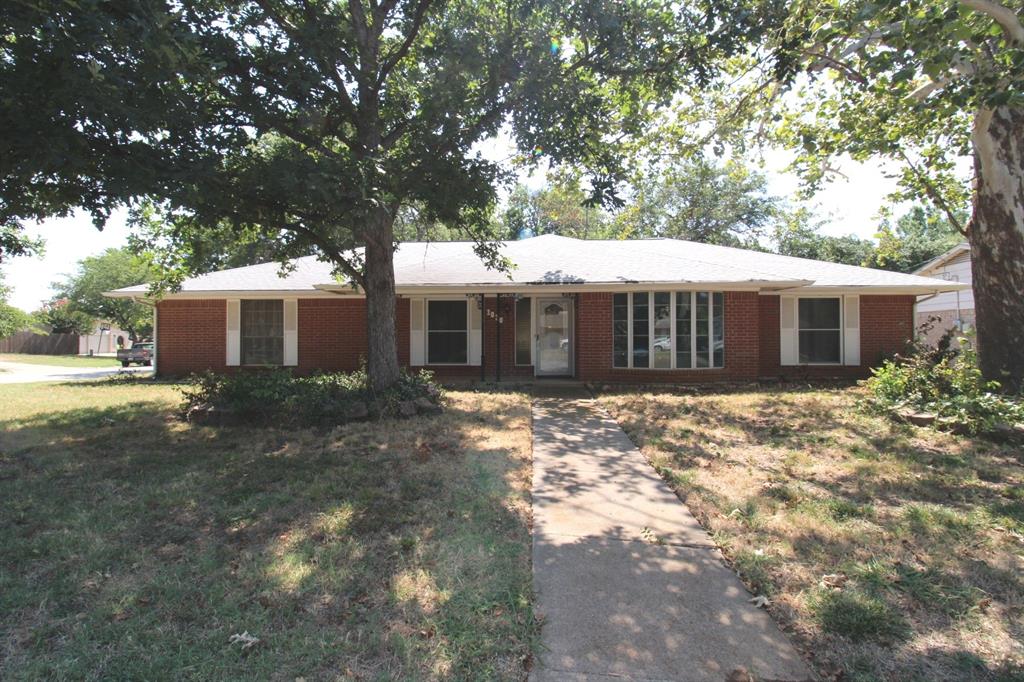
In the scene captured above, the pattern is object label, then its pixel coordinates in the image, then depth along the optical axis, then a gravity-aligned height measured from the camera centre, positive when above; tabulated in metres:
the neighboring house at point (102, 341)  38.28 +0.34
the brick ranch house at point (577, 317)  13.12 +0.73
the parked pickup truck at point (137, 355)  25.22 -0.44
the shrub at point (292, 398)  8.09 -0.80
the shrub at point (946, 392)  7.21 -0.71
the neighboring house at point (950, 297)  22.16 +2.01
